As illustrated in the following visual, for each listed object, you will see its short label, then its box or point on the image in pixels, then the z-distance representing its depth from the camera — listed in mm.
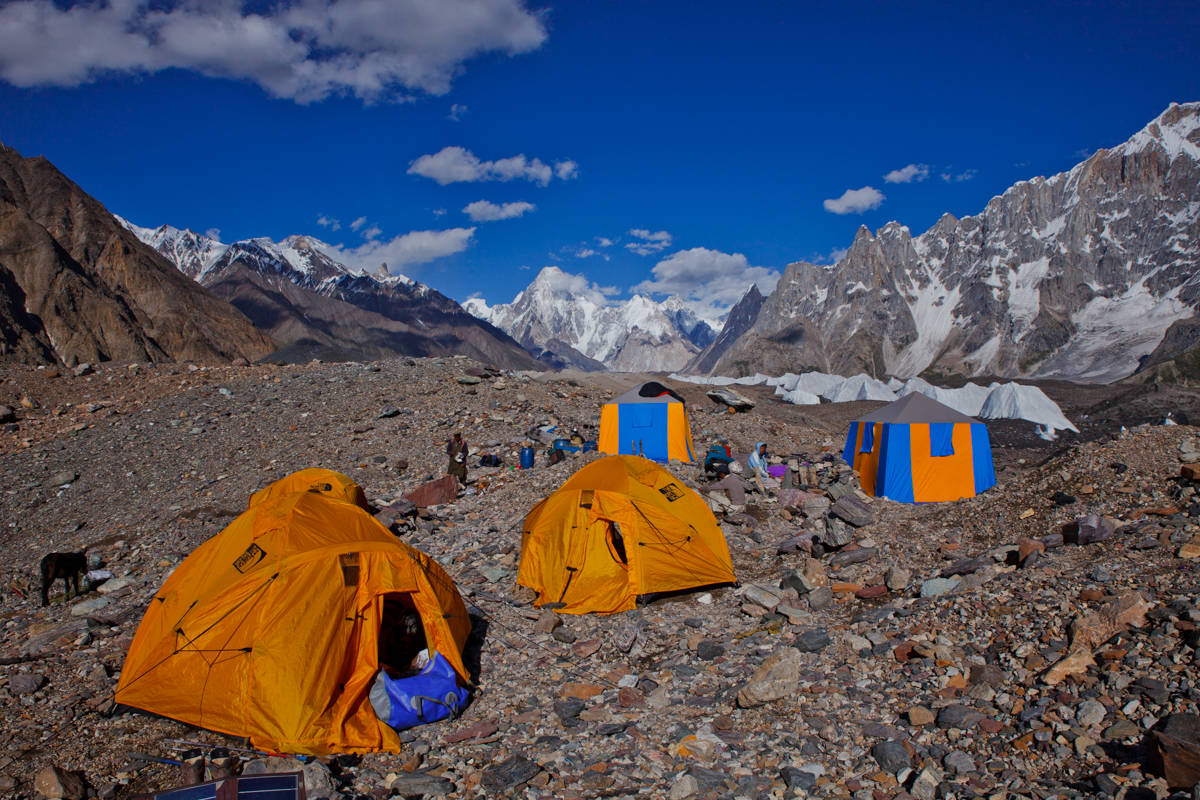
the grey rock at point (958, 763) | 5099
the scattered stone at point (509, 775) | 5648
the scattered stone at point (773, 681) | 6586
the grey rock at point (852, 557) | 10539
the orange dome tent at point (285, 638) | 6293
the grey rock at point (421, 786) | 5598
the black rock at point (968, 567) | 8898
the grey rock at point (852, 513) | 13039
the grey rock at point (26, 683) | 7117
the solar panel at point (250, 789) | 4446
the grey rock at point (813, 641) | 7633
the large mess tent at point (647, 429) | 19938
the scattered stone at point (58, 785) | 5266
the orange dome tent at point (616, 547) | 9766
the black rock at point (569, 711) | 6750
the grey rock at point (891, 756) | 5309
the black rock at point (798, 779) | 5277
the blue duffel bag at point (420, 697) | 6629
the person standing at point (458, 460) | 16438
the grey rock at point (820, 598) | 9109
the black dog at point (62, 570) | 10633
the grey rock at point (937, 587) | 8383
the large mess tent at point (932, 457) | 16969
